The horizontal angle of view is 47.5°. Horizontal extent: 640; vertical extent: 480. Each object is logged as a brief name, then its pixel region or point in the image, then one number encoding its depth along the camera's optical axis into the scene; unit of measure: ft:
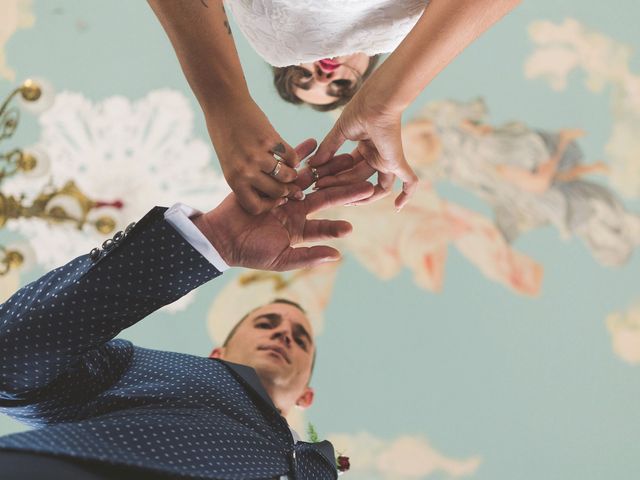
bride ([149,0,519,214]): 5.22
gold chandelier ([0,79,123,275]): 13.53
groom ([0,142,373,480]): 5.21
